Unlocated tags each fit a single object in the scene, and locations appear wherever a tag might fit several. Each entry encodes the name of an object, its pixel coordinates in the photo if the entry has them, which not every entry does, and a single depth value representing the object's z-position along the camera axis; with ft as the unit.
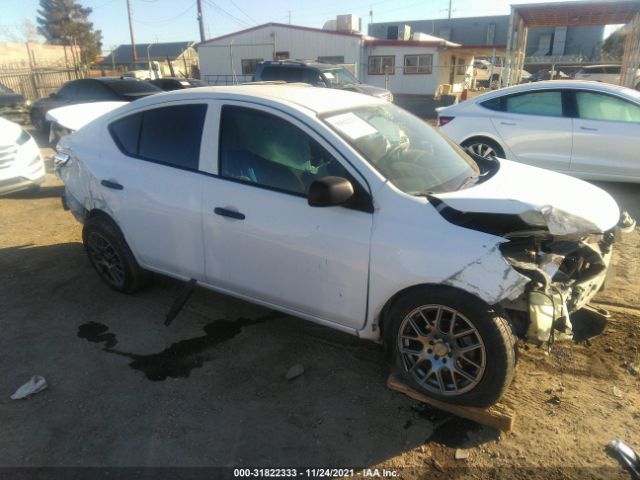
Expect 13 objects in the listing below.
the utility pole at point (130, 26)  132.14
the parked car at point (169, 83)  47.29
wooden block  8.69
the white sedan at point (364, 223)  8.58
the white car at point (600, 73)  82.32
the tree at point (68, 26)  180.45
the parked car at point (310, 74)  45.39
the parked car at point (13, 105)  41.25
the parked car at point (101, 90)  35.91
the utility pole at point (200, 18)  99.19
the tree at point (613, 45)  145.38
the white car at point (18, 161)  22.43
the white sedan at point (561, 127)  21.26
